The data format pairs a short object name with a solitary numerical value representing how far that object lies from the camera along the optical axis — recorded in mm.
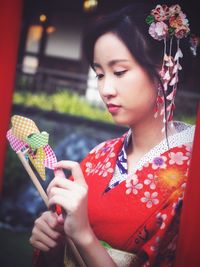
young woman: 1575
